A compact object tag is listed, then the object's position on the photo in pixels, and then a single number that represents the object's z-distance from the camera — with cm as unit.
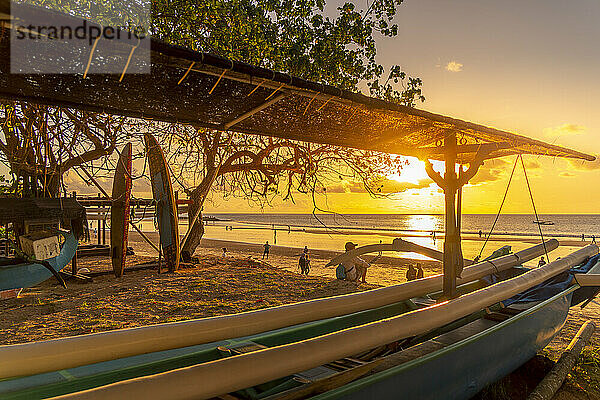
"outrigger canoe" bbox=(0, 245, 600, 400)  186
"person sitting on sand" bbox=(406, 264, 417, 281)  1161
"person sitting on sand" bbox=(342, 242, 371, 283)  912
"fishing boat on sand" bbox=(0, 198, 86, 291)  491
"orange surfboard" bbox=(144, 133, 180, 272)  809
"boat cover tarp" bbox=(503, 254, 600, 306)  434
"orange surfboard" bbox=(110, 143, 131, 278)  791
